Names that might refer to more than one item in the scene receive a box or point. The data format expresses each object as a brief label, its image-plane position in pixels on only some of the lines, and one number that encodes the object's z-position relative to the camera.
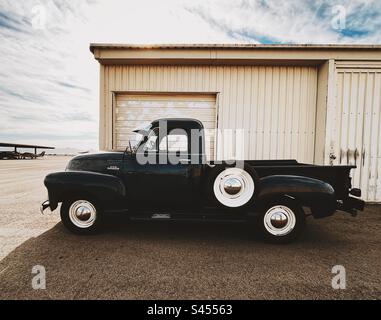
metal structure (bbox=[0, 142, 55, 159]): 29.57
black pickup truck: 3.15
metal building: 5.85
